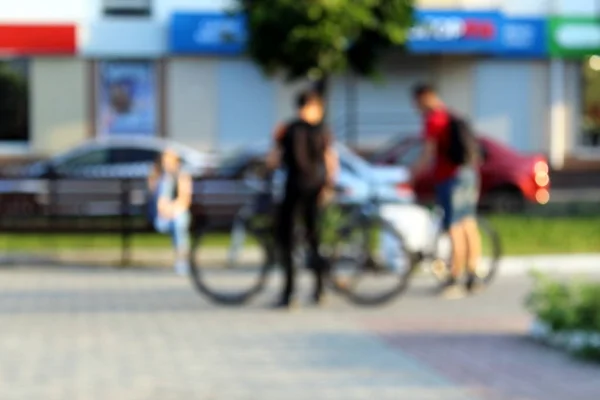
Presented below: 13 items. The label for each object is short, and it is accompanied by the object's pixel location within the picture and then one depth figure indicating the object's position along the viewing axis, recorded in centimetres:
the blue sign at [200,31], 3469
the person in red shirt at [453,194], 1503
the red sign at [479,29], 3498
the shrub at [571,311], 1052
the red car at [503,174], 2870
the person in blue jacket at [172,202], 1859
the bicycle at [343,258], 1388
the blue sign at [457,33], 3491
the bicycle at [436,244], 1523
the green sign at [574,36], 3588
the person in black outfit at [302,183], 1367
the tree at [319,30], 2973
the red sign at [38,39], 3456
